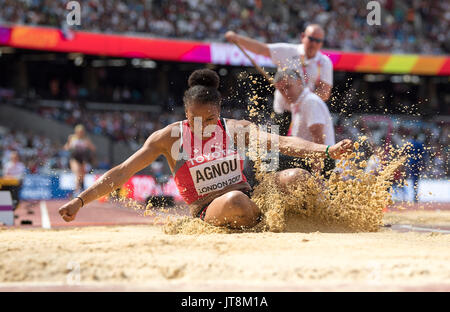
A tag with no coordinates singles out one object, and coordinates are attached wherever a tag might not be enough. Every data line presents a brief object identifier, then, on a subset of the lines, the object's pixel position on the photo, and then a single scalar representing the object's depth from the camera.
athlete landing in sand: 9.32
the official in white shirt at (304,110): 13.52
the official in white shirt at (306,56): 14.52
